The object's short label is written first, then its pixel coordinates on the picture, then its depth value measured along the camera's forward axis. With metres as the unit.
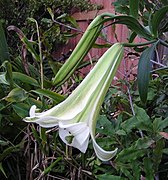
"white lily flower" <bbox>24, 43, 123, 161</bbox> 0.63
